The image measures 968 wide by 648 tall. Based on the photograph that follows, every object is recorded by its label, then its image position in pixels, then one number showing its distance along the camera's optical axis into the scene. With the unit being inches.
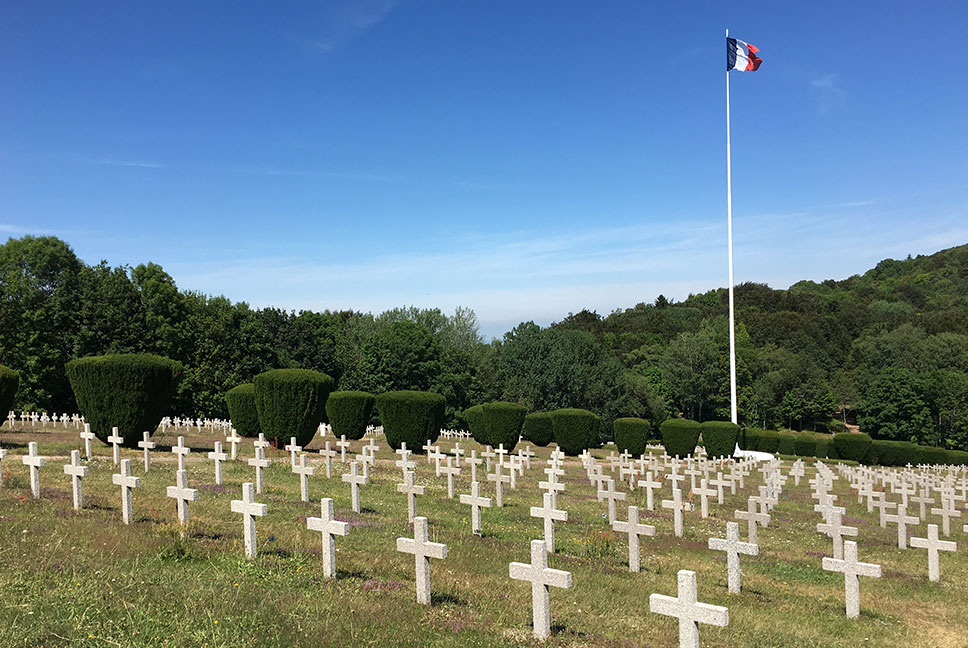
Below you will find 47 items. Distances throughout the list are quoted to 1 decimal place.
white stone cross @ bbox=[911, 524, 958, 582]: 448.1
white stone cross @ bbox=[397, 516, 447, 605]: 282.2
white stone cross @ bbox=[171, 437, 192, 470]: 660.7
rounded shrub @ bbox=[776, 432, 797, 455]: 2305.0
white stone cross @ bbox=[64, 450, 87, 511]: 431.2
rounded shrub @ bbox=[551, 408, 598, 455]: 1528.1
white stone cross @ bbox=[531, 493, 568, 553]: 402.9
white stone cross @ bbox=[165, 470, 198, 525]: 376.8
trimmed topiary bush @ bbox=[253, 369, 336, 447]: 957.2
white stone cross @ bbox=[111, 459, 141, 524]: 397.7
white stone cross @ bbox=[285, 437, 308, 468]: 759.1
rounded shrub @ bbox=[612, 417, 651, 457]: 1593.3
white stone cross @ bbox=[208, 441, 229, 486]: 604.1
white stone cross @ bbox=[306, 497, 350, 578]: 310.2
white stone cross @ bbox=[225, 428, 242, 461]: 792.5
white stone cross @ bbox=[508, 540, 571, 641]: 249.8
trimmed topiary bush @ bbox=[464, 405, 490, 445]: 1625.2
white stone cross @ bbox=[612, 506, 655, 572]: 406.3
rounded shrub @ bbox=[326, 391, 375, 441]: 1234.0
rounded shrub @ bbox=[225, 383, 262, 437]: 1258.6
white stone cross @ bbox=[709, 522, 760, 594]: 355.6
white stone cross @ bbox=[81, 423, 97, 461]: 741.8
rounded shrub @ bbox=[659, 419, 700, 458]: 1612.9
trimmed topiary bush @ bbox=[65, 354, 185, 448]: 789.9
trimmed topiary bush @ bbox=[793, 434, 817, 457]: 2255.2
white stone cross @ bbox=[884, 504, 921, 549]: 583.8
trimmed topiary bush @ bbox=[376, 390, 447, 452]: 1150.0
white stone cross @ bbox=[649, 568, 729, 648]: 213.3
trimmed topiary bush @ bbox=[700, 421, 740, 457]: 1706.4
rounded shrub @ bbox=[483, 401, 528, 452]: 1413.6
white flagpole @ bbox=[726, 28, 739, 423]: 1913.1
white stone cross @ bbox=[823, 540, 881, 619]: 333.4
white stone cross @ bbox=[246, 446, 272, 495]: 584.7
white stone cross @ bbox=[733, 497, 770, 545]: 506.9
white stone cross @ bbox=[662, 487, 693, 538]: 524.0
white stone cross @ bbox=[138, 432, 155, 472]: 642.2
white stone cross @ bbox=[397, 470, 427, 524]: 481.0
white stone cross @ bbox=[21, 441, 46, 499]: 464.1
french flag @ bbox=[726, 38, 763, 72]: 1781.5
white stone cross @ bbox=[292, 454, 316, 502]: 542.9
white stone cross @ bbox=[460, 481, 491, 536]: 467.8
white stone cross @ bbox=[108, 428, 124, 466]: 703.1
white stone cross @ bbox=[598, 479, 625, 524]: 538.3
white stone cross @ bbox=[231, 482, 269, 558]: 335.0
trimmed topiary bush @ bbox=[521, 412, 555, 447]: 1706.4
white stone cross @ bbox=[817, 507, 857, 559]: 443.0
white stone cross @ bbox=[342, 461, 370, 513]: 519.5
